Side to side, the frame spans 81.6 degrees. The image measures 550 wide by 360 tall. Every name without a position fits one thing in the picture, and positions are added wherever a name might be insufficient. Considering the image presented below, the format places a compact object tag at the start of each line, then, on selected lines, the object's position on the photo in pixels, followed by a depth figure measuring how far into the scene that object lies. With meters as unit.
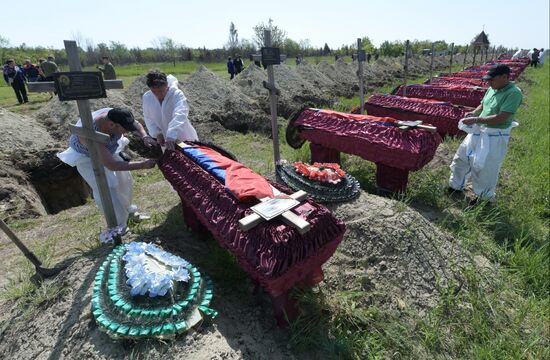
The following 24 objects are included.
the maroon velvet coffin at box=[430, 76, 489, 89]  9.51
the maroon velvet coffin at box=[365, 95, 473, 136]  5.91
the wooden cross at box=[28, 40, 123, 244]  2.28
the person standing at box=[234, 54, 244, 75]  17.08
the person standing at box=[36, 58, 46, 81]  10.51
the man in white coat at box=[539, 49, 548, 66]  28.50
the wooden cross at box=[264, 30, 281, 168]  4.22
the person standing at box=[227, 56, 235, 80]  16.16
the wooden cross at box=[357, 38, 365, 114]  6.71
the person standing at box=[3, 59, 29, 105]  9.86
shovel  2.51
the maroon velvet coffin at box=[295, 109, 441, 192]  3.67
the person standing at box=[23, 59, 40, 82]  11.00
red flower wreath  3.46
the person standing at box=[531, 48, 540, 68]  26.32
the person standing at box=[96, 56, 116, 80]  10.52
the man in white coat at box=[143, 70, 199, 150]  3.25
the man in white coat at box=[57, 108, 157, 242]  2.69
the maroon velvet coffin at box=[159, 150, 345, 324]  1.78
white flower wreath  1.90
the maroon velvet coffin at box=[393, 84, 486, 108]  7.69
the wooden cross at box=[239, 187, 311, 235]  1.79
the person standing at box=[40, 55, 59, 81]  9.30
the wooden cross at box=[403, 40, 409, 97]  8.29
